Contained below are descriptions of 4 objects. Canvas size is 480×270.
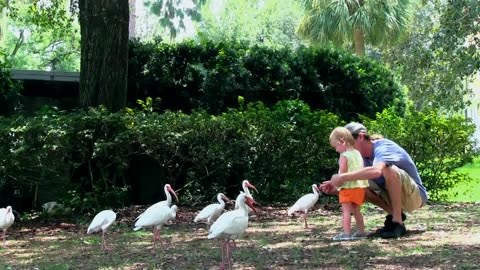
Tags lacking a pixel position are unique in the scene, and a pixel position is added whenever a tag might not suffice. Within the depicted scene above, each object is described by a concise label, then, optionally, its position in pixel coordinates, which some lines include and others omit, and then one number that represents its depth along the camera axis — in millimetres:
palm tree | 24078
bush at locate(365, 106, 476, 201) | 11523
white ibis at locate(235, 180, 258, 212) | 8472
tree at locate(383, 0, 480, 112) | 14008
